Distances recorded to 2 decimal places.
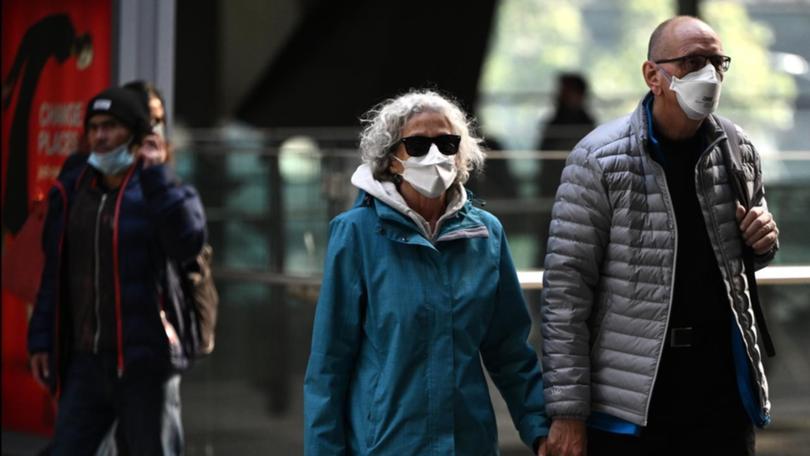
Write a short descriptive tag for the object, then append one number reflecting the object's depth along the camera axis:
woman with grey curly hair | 7.99
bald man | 8.15
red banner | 14.45
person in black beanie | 10.75
